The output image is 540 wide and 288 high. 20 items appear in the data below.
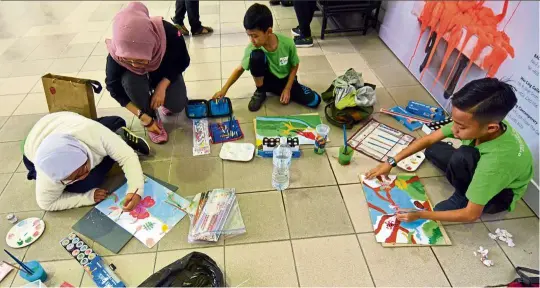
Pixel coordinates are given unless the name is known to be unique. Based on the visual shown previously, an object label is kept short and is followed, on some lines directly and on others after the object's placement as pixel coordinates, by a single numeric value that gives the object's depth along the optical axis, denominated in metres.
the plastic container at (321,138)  1.82
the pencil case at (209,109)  2.12
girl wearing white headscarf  1.30
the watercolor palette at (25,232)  1.45
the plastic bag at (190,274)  1.24
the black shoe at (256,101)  2.20
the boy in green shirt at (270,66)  1.88
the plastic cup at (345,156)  1.75
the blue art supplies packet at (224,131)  1.97
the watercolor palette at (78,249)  1.37
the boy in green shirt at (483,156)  1.12
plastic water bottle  1.67
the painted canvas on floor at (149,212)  1.47
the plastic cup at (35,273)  1.28
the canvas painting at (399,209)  1.42
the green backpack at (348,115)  2.02
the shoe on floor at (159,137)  1.95
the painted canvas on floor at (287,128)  1.94
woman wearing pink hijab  1.59
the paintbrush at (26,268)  1.27
